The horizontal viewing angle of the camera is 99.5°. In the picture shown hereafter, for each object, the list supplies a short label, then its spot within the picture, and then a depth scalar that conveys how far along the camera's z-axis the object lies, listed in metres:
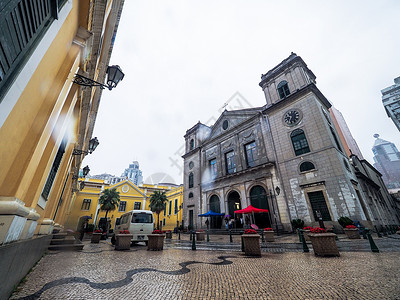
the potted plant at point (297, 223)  14.02
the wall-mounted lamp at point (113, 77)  5.07
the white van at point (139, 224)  10.91
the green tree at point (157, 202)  32.64
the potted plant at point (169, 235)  16.85
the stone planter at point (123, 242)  8.38
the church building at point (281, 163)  13.82
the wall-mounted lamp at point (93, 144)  8.89
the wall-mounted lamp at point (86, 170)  11.21
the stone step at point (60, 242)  8.24
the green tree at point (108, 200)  32.09
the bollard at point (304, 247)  6.49
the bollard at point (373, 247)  5.78
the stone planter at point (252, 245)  6.34
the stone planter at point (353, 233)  9.82
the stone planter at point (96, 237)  13.48
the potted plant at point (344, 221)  11.82
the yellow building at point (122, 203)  32.06
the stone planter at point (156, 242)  8.30
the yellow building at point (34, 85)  1.44
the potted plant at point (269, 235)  10.98
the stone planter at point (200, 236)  13.59
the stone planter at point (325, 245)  5.43
